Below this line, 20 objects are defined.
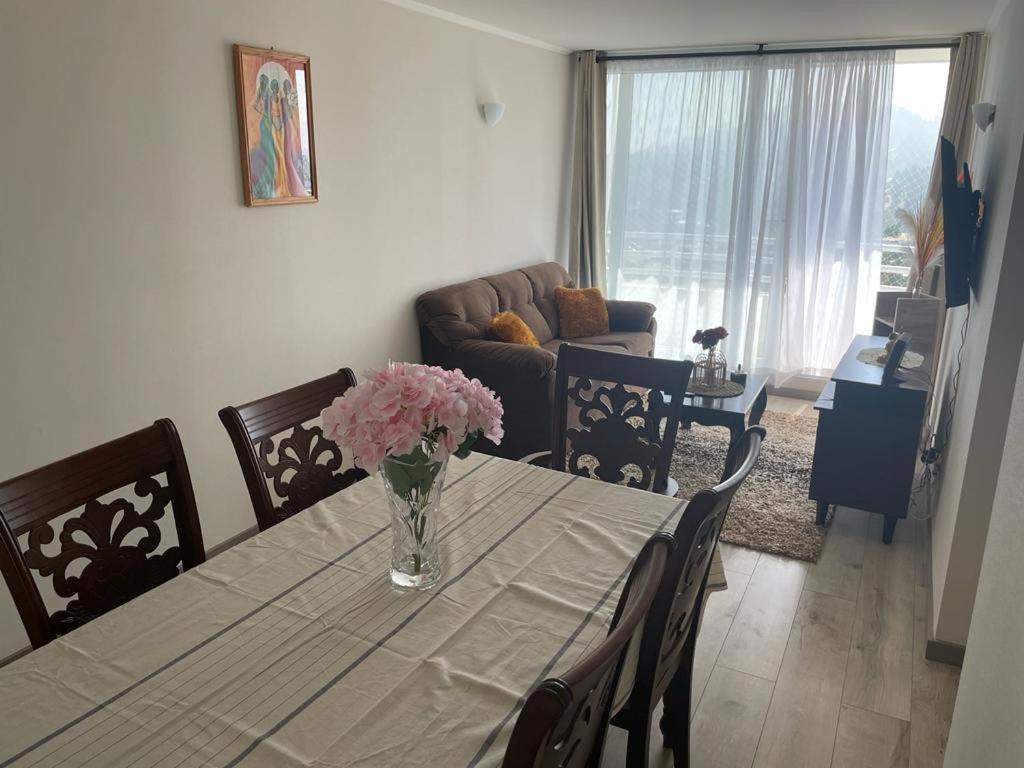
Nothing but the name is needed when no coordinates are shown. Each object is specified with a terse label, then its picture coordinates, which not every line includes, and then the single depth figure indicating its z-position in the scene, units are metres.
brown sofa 4.09
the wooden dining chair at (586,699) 0.82
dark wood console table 3.31
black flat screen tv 2.91
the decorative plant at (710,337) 4.23
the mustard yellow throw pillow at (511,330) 4.47
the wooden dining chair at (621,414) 2.29
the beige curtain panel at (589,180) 5.93
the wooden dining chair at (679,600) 1.36
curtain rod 4.92
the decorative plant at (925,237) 4.64
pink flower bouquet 1.40
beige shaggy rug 3.47
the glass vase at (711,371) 4.25
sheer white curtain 5.32
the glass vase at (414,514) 1.47
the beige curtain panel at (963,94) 4.73
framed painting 3.12
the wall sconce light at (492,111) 4.87
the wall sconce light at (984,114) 3.43
